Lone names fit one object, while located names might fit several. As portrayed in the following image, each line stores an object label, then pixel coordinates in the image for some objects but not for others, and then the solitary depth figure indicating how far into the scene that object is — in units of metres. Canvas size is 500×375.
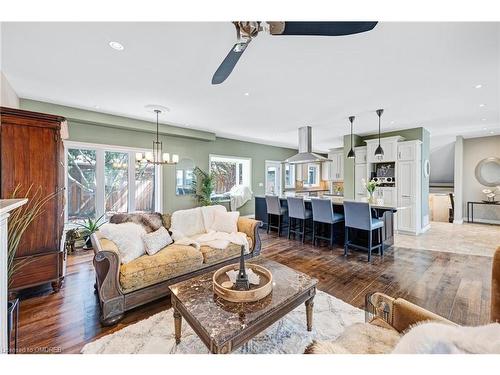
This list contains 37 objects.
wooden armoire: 2.26
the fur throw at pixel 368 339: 1.14
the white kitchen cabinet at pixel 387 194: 5.54
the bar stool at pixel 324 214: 4.08
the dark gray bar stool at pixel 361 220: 3.51
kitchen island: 3.95
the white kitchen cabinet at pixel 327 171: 7.66
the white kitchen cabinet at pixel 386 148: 5.43
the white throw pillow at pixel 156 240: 2.57
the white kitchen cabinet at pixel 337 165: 7.29
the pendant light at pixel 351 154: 5.21
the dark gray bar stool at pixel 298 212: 4.55
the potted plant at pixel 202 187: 6.01
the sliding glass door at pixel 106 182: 4.36
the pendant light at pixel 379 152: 4.65
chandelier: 4.05
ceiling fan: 1.24
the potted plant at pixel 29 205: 2.13
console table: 6.56
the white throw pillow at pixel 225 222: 3.47
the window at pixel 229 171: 6.88
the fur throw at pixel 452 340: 0.67
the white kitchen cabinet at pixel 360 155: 6.05
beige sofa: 2.02
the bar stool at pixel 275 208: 5.09
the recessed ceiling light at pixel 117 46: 2.08
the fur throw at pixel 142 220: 2.83
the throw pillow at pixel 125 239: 2.35
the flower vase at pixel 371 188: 4.38
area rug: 1.68
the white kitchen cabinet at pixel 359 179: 6.07
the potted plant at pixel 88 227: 4.06
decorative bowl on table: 1.56
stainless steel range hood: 5.17
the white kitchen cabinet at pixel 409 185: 5.15
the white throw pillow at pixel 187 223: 3.18
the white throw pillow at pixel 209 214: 3.54
